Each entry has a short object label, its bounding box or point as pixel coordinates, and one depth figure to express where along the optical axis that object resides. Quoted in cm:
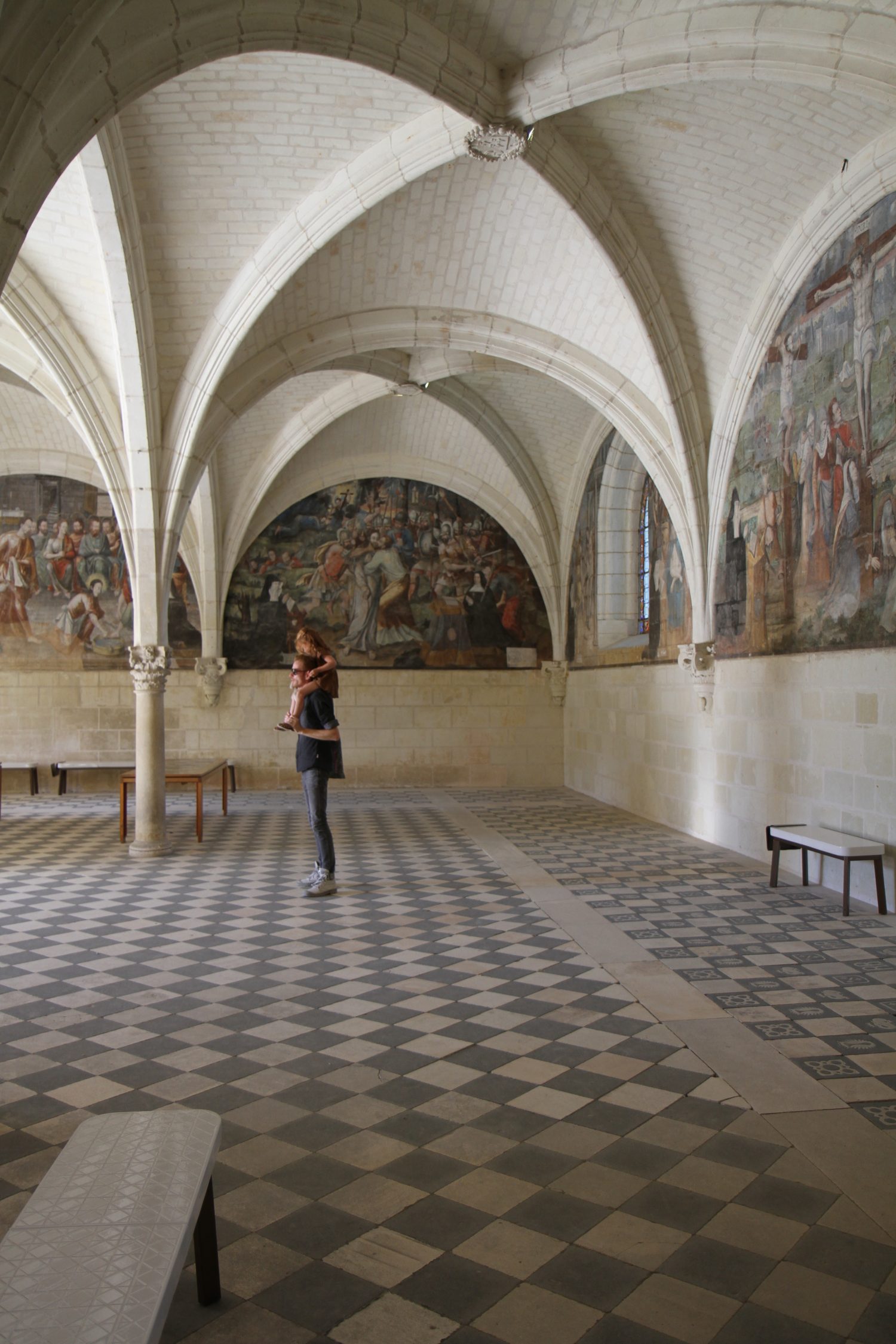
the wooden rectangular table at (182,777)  979
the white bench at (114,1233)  164
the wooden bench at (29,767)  1449
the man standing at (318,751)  713
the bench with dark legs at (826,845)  650
